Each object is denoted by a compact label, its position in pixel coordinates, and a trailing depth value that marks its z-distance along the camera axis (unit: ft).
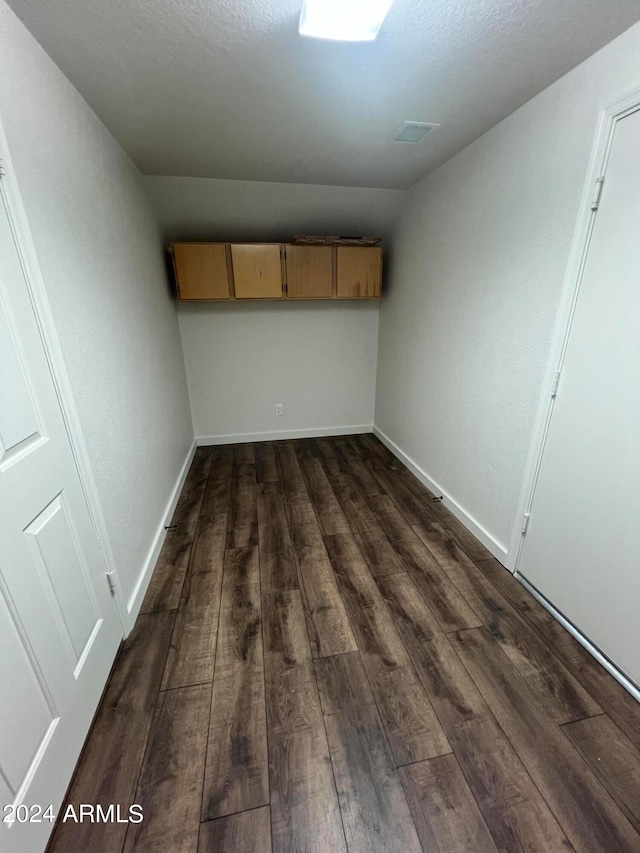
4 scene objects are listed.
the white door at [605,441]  3.86
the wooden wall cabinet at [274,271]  8.76
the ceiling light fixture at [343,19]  3.31
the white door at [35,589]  2.71
